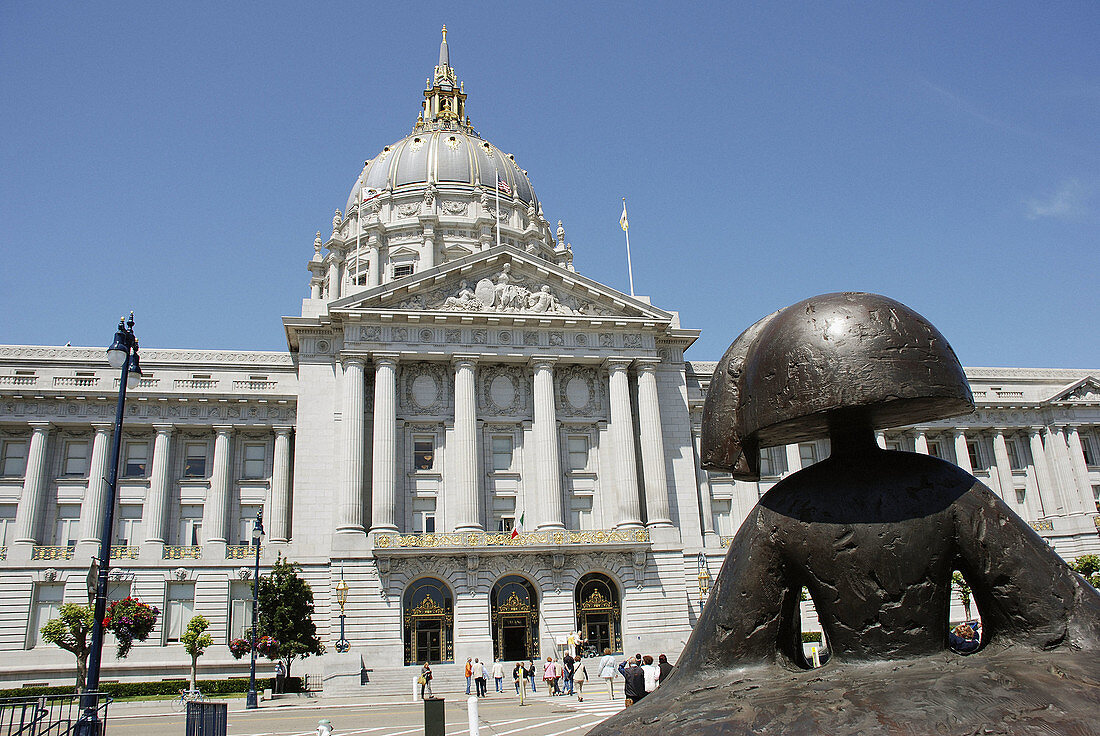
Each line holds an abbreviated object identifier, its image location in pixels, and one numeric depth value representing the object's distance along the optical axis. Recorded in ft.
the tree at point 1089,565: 137.69
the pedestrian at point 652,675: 68.13
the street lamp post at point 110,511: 51.52
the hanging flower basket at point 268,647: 109.91
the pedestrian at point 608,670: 89.25
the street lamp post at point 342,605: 122.72
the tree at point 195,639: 109.60
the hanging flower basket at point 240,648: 117.60
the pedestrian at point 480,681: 104.27
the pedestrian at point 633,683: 55.36
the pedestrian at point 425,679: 100.60
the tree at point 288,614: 111.34
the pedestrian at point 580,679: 91.66
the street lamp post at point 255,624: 94.48
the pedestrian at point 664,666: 58.58
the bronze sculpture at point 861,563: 13.15
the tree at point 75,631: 97.14
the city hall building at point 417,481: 133.59
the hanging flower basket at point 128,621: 100.01
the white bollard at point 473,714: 46.39
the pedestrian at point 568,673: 102.06
